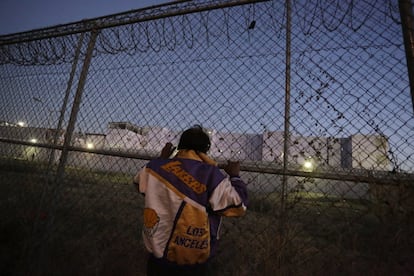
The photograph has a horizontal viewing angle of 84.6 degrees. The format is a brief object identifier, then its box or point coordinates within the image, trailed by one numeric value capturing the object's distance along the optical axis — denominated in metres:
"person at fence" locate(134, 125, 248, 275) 1.45
